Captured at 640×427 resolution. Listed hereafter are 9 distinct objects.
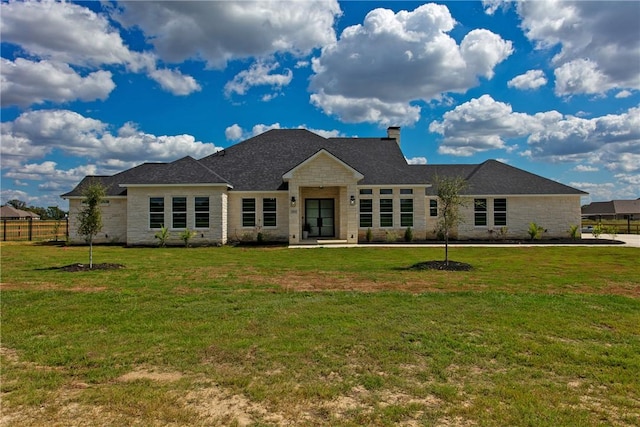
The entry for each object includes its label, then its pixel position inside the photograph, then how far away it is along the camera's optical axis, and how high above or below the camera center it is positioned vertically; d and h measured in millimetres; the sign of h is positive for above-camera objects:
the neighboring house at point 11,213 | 64019 +1873
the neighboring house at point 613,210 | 67750 +1684
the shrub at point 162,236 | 22531 -741
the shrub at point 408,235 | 24141 -856
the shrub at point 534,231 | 25000 -708
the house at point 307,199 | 23094 +1376
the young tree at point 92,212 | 13641 +403
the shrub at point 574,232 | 25375 -794
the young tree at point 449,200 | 13805 +715
